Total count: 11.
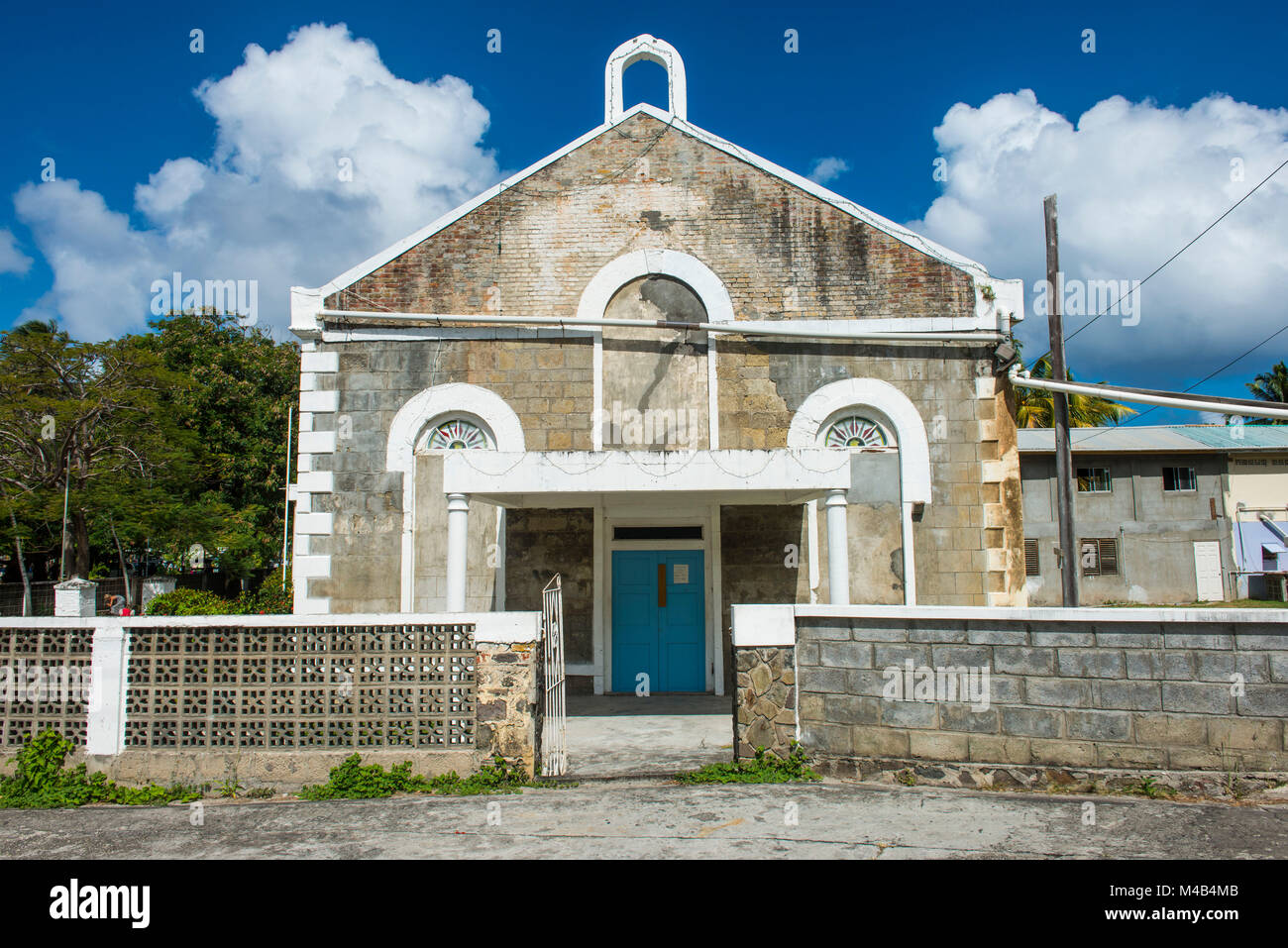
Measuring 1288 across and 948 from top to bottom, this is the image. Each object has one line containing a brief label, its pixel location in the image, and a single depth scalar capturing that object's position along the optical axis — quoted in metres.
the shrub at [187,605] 17.03
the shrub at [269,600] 15.68
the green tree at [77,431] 21.52
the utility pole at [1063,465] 12.48
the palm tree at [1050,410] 29.16
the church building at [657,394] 11.41
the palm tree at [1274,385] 42.91
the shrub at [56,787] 7.23
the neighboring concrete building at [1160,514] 29.39
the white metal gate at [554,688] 7.77
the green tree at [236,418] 28.22
